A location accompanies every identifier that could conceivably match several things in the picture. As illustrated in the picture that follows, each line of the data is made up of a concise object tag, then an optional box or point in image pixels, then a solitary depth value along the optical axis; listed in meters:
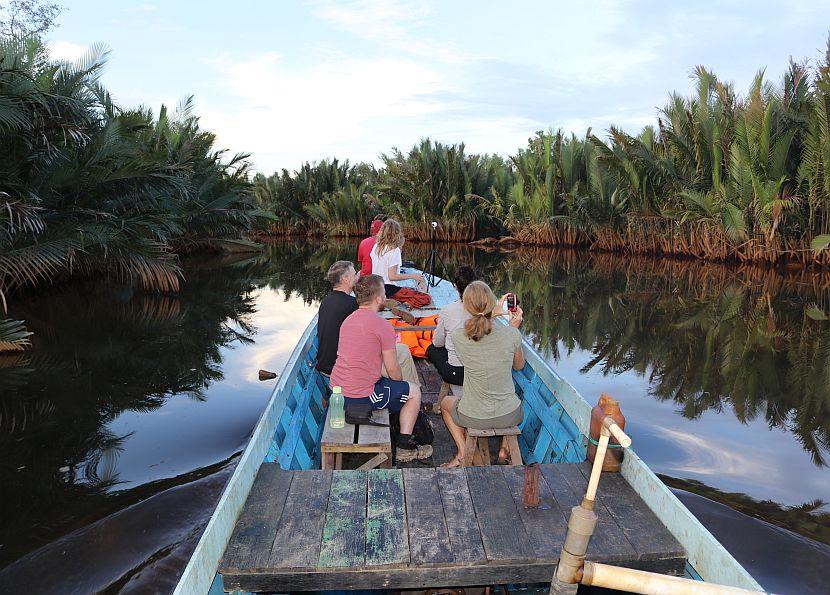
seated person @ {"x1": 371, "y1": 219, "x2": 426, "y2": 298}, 7.58
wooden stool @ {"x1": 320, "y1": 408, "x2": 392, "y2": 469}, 3.91
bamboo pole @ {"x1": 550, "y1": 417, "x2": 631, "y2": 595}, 2.04
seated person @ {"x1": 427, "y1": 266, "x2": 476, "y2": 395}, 5.05
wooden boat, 2.46
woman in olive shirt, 4.06
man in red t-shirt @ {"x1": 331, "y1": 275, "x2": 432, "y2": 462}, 4.33
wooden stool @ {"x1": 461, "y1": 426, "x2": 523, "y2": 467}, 4.18
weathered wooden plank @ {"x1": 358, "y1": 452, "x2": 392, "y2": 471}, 4.11
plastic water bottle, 4.17
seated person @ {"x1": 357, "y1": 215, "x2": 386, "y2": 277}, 8.06
